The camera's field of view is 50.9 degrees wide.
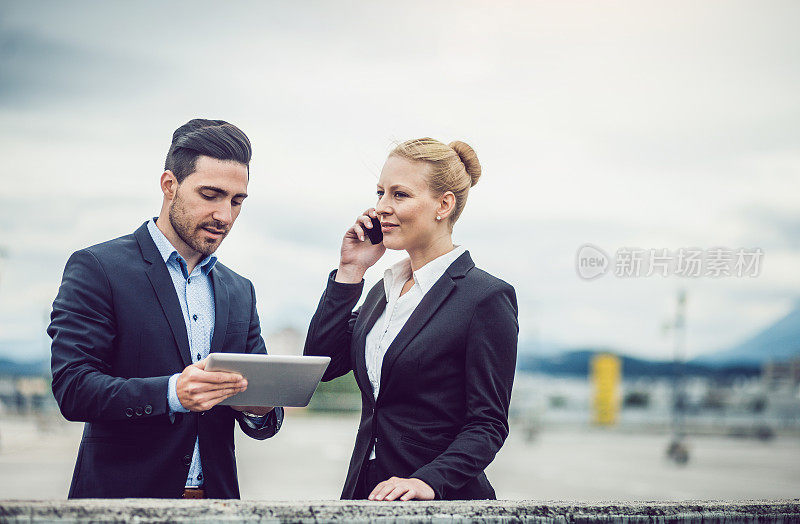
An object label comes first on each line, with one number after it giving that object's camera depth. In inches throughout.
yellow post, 1819.6
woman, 96.7
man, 93.8
